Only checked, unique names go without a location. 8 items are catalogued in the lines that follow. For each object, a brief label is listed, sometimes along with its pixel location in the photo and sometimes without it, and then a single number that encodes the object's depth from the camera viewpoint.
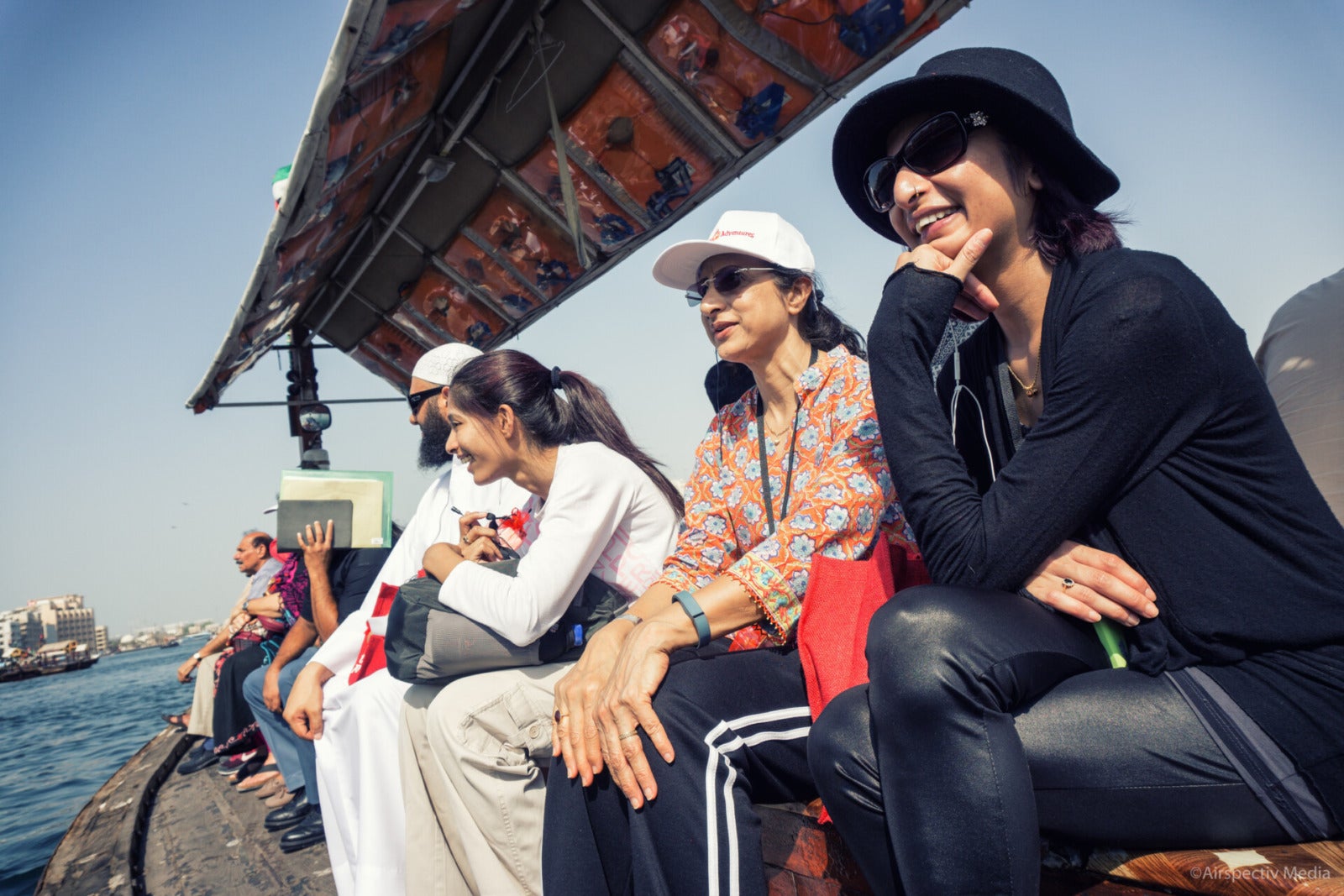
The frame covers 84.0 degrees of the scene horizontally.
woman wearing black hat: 0.94
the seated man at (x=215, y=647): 5.77
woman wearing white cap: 1.35
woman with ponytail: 1.99
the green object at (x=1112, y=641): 1.10
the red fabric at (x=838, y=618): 1.37
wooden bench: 0.85
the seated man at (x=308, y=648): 3.60
